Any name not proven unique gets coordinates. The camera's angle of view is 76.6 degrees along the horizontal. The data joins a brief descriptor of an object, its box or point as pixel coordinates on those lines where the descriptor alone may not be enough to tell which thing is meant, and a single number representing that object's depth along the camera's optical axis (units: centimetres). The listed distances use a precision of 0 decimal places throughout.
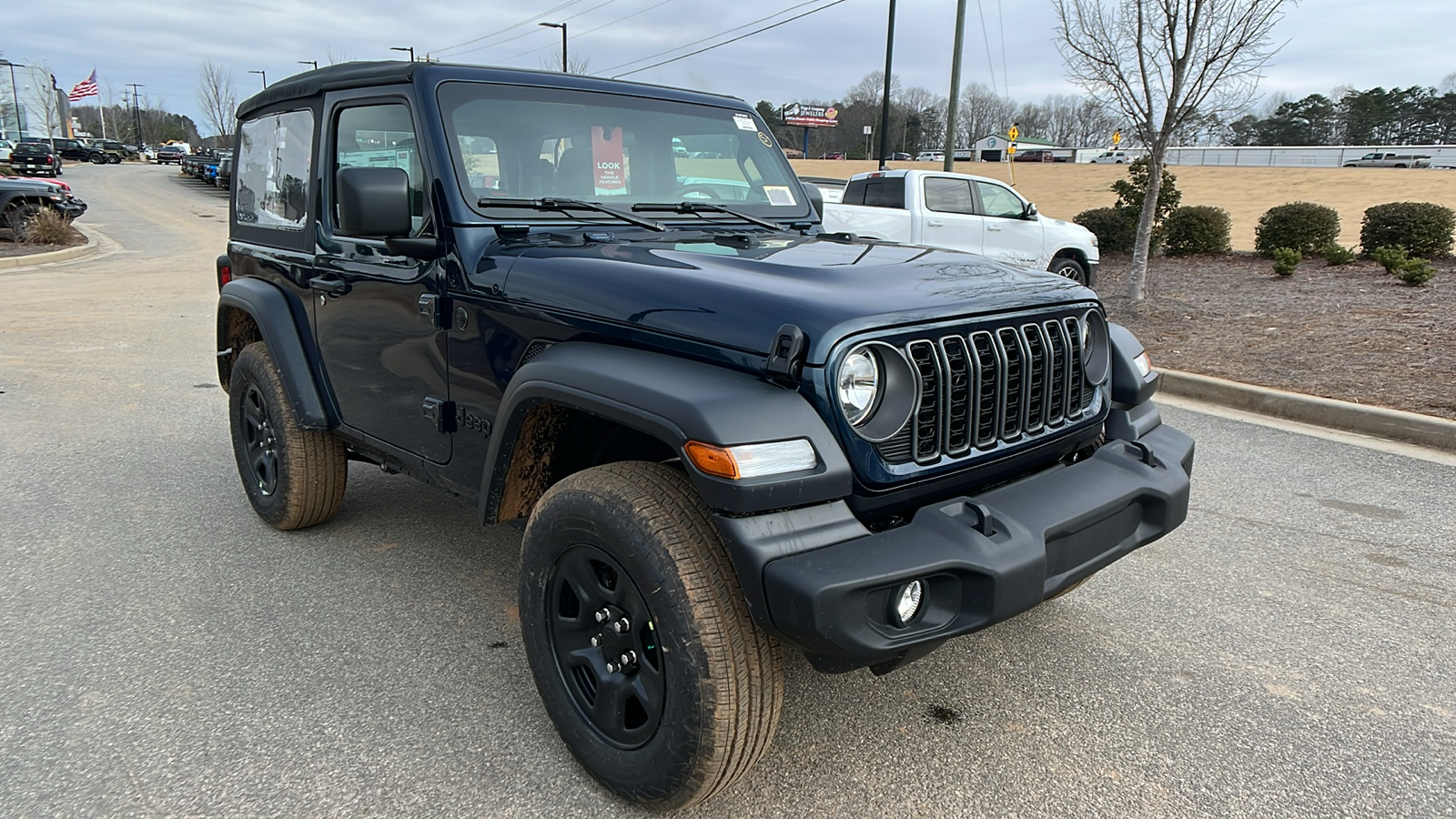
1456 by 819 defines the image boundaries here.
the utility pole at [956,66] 2067
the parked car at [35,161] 3722
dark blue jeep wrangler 202
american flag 5269
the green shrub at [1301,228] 1355
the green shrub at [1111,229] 1563
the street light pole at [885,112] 2436
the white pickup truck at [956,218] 1104
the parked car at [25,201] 1664
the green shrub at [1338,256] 1237
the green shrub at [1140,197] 1505
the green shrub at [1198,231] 1495
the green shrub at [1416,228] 1255
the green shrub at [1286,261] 1160
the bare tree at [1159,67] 948
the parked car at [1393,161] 5788
